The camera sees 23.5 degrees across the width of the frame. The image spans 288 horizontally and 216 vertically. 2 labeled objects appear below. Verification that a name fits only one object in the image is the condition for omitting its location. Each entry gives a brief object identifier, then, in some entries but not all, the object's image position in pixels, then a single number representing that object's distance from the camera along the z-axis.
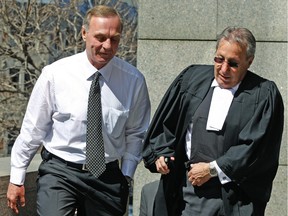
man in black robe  3.96
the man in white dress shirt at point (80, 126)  4.32
